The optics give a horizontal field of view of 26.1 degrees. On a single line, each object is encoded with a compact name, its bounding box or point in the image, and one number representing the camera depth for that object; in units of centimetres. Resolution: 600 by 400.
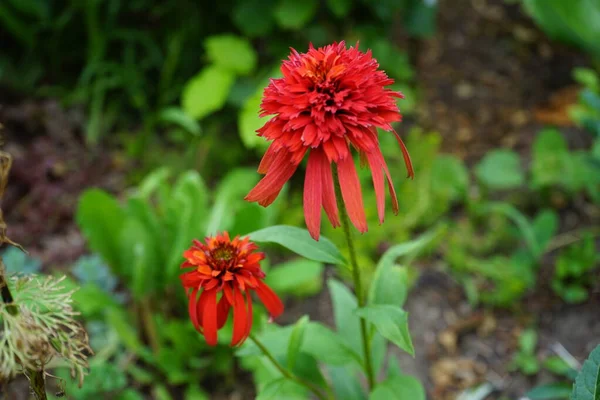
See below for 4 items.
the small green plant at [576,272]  94
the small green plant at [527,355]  88
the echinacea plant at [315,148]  55
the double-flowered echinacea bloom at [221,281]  58
